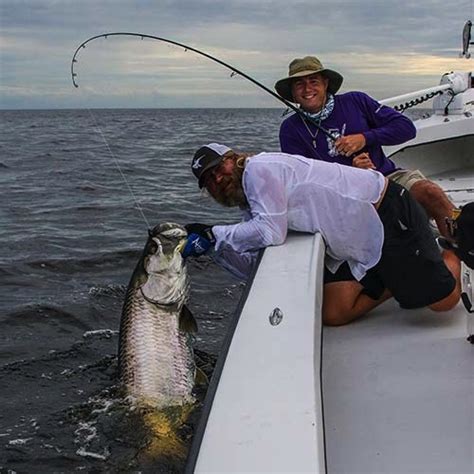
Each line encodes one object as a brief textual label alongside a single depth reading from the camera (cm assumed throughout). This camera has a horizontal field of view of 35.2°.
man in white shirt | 347
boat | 212
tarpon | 400
